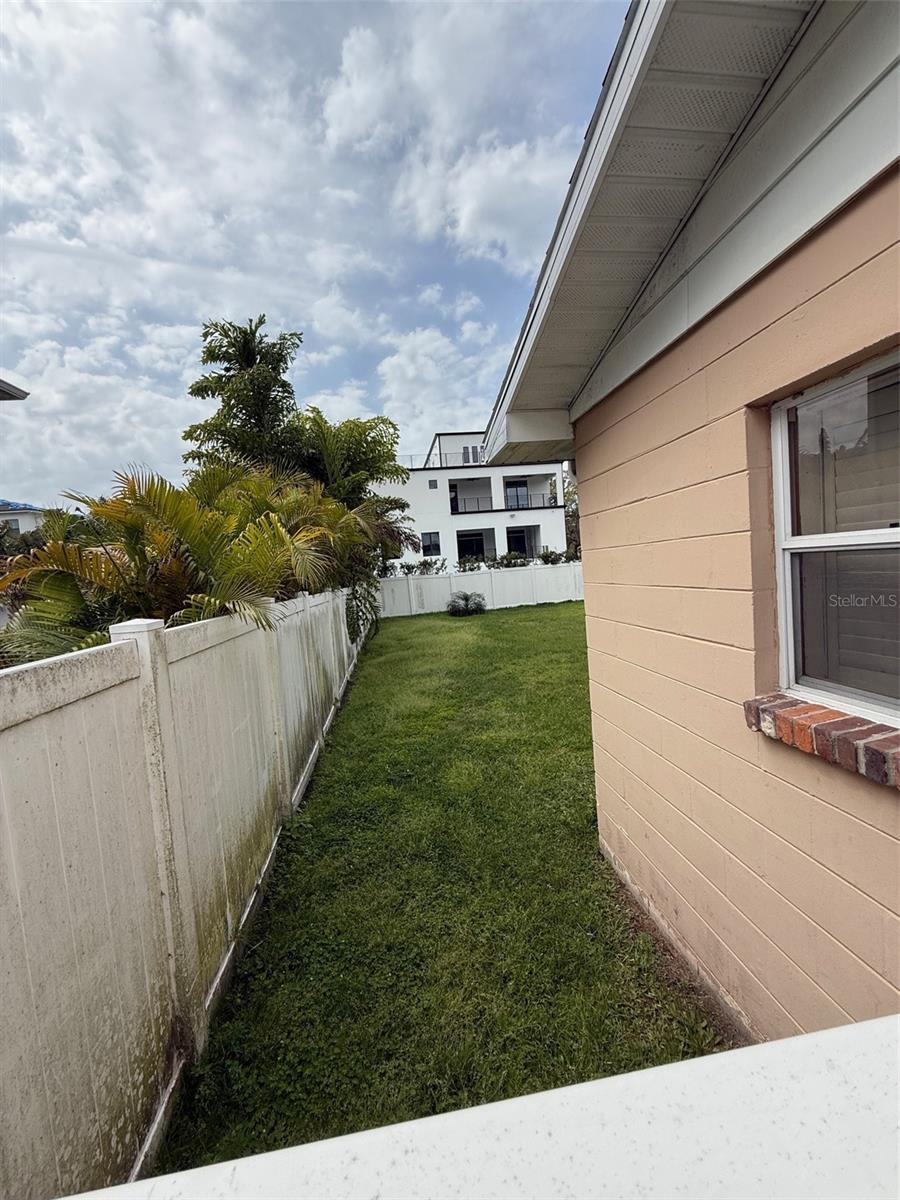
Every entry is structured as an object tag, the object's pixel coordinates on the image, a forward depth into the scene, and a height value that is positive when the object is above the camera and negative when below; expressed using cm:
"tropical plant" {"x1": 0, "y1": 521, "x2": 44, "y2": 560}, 2848 +279
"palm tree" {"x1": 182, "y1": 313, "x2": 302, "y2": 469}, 1292 +433
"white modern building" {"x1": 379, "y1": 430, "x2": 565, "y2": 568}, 2894 +267
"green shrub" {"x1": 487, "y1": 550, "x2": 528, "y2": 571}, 2270 -13
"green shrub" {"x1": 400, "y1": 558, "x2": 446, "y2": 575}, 2262 -12
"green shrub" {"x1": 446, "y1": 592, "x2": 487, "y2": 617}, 1909 -150
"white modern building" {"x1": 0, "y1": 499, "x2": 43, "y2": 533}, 3869 +575
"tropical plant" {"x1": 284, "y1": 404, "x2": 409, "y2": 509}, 1331 +297
